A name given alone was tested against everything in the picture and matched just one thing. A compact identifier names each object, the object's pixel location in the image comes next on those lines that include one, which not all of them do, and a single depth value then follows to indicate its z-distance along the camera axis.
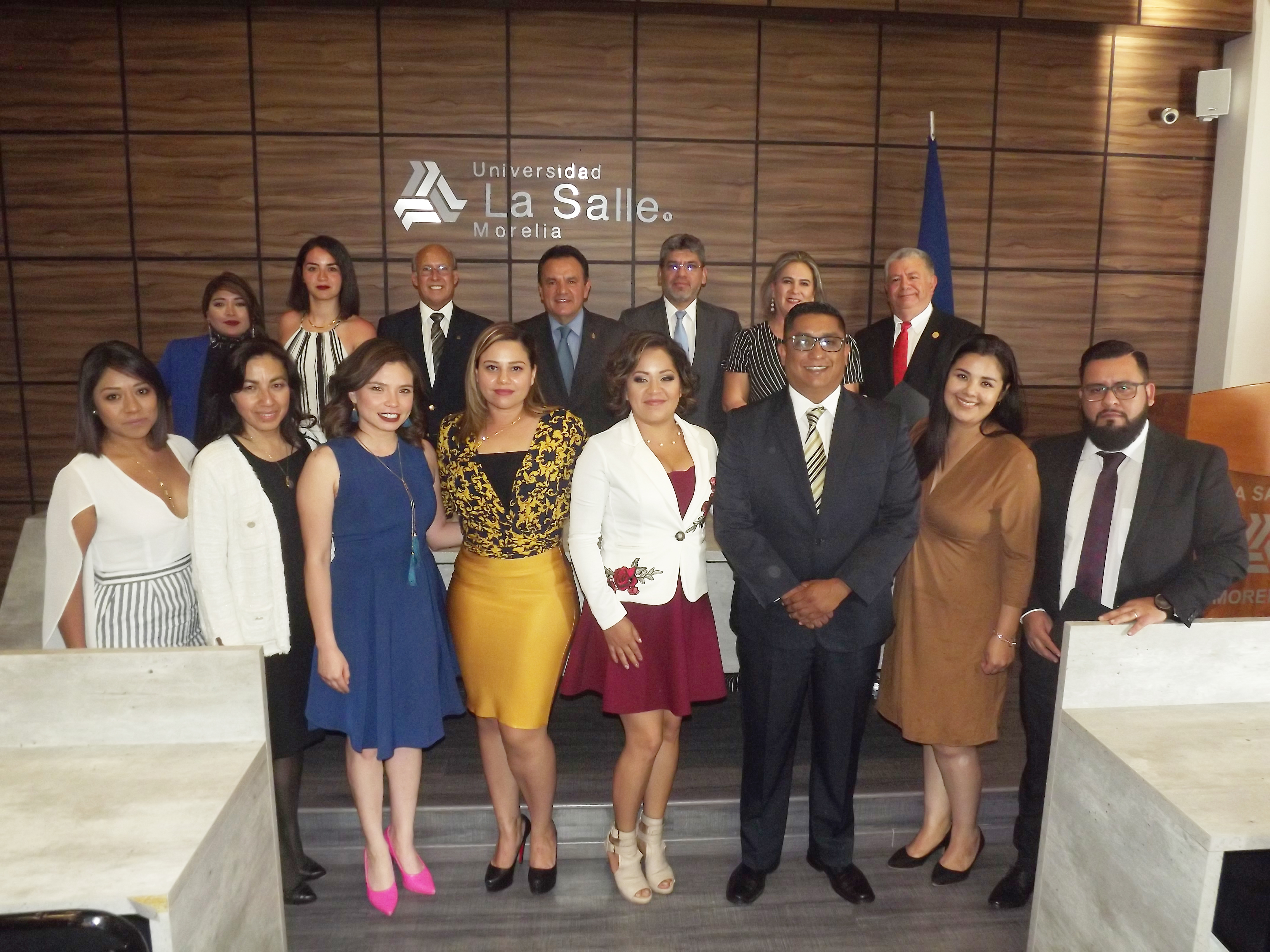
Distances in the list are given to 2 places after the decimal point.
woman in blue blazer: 3.70
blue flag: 5.66
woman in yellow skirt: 2.63
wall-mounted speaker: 5.80
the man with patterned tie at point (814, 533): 2.65
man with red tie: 3.98
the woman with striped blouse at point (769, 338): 3.82
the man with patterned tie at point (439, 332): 4.29
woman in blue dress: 2.55
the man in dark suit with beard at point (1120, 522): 2.50
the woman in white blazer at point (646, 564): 2.61
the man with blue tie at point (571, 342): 4.14
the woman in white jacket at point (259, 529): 2.52
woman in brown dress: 2.66
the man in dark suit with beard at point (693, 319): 4.25
